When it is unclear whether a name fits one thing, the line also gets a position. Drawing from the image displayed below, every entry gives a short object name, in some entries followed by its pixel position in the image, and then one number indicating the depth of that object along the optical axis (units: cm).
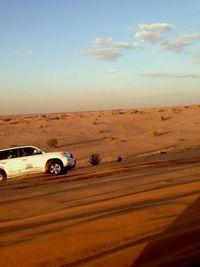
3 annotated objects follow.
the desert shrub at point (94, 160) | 1577
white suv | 1231
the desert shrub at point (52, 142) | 2283
